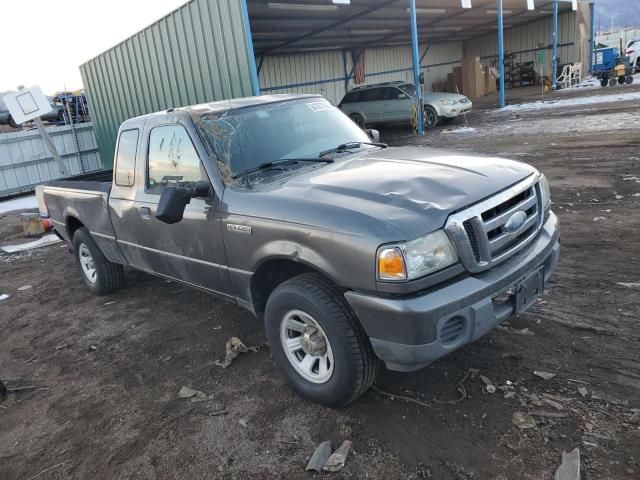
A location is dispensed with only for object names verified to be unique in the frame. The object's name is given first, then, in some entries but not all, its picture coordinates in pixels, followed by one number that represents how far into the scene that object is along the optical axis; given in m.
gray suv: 18.66
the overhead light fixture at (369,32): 23.31
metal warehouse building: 10.96
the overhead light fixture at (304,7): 15.66
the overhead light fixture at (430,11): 21.72
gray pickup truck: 2.66
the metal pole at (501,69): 22.08
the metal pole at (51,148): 10.38
